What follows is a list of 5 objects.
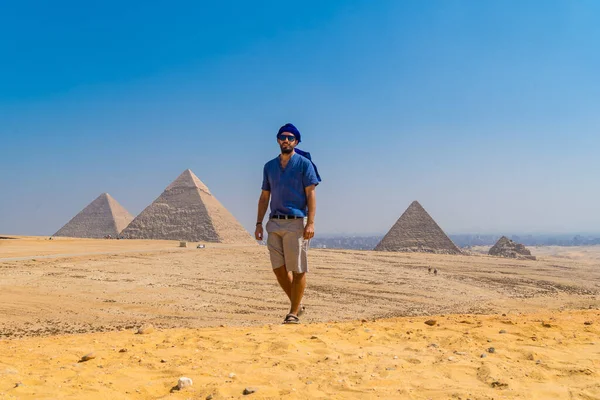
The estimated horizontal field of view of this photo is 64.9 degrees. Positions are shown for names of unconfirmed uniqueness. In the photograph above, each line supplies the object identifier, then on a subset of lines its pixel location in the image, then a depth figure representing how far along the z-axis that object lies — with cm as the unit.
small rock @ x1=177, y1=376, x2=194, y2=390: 296
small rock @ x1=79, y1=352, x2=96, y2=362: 360
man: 519
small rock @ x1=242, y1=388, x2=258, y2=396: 284
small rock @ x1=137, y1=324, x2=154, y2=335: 467
